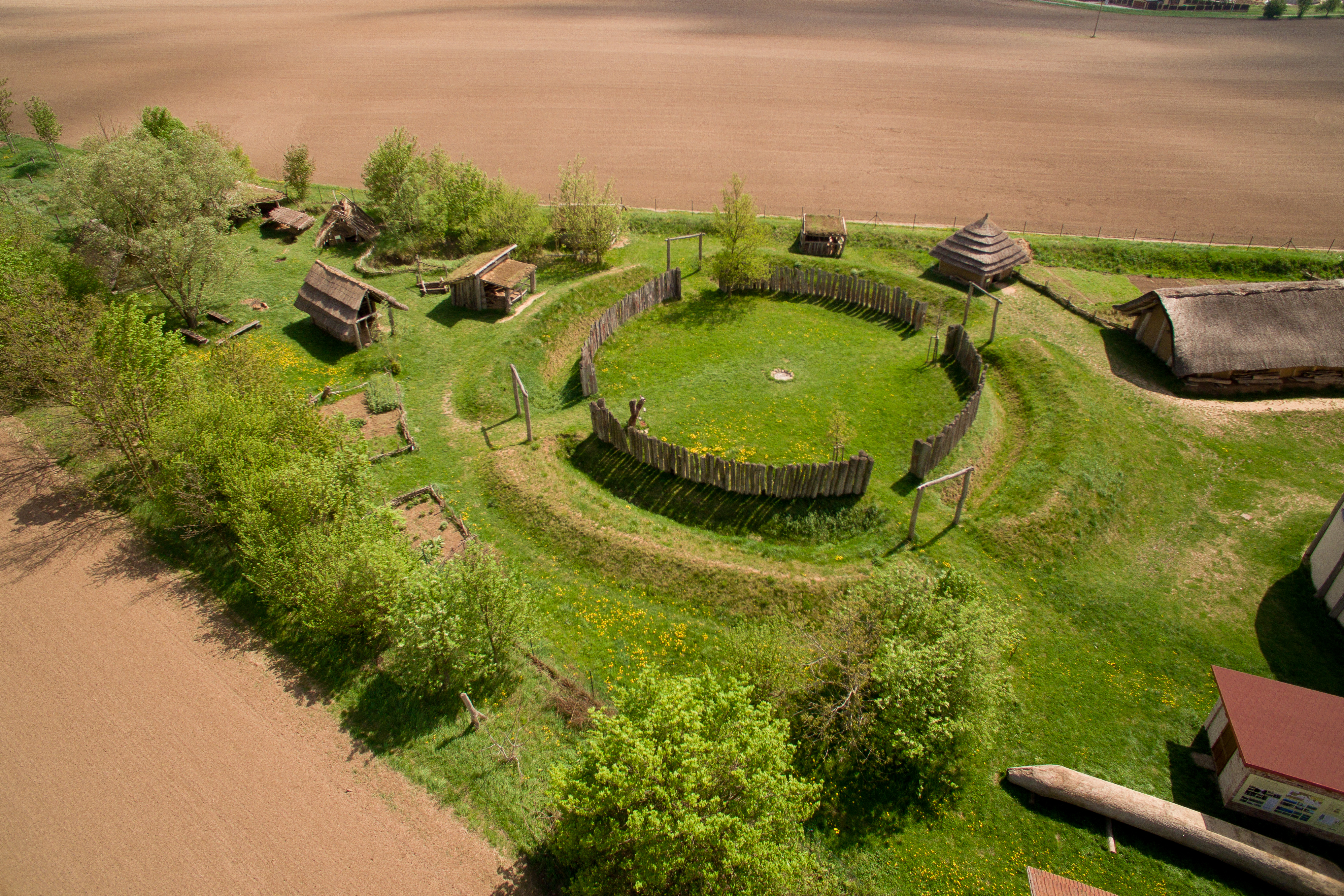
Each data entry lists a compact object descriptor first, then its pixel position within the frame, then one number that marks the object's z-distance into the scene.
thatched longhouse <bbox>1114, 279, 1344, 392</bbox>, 30.08
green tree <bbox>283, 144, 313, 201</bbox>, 46.09
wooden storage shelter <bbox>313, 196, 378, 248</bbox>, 41.81
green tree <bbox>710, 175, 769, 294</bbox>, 37.50
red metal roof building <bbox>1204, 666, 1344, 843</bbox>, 14.87
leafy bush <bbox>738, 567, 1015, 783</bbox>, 16.02
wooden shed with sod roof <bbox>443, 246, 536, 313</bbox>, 35.47
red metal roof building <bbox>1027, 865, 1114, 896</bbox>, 14.27
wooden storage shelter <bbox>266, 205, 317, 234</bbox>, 43.28
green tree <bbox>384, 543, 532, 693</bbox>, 17.61
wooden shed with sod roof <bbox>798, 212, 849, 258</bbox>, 41.19
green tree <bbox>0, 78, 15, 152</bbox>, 54.16
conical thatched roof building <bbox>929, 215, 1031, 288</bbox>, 37.06
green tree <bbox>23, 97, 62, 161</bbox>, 52.50
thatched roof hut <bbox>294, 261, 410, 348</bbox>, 32.31
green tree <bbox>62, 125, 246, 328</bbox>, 32.03
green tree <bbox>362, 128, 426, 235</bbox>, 40.19
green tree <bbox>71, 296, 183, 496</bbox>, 22.83
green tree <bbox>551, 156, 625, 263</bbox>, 39.72
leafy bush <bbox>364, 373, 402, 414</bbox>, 29.09
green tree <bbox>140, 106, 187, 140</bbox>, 44.53
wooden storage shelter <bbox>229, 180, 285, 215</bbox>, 42.25
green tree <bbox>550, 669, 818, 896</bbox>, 12.73
